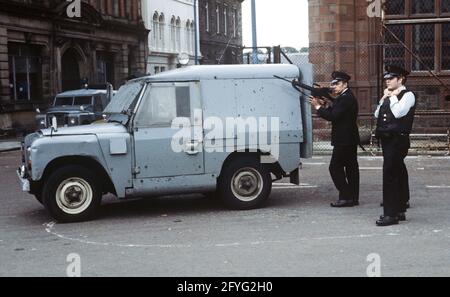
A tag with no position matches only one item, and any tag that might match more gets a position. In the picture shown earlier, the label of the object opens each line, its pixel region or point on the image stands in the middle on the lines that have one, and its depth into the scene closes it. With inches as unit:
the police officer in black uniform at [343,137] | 356.8
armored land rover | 334.3
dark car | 828.6
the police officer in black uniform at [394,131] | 306.8
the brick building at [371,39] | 764.0
